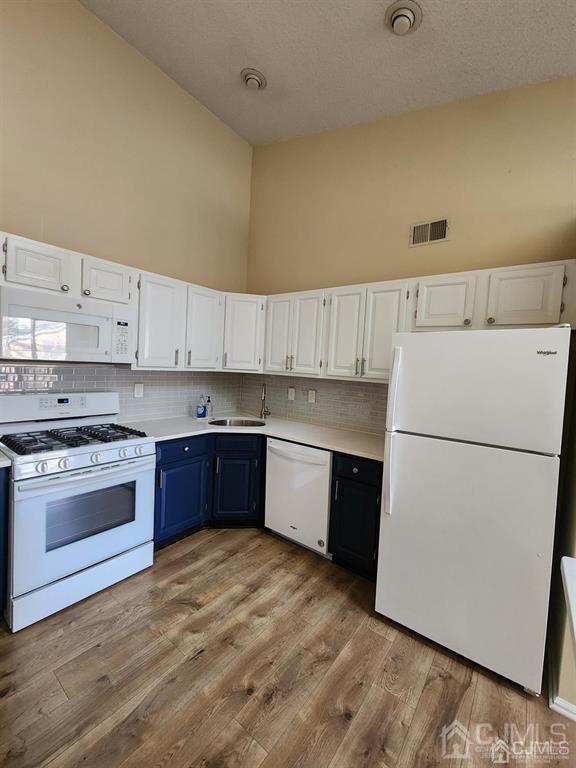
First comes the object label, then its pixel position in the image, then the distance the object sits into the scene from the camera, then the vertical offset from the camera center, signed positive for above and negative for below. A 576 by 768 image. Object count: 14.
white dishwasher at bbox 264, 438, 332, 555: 2.54 -0.98
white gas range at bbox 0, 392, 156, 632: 1.80 -0.85
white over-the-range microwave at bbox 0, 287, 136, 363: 1.90 +0.19
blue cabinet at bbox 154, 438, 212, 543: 2.55 -1.00
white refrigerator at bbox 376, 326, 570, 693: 1.53 -0.56
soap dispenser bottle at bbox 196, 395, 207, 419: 3.25 -0.45
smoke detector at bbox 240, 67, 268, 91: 2.63 +2.30
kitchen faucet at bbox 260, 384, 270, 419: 3.48 -0.43
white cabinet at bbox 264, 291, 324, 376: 2.89 +0.32
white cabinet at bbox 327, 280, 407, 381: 2.48 +0.35
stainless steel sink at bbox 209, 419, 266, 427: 3.26 -0.55
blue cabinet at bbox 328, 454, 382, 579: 2.28 -0.99
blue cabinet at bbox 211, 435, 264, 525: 2.92 -0.99
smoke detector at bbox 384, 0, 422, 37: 2.01 +2.19
